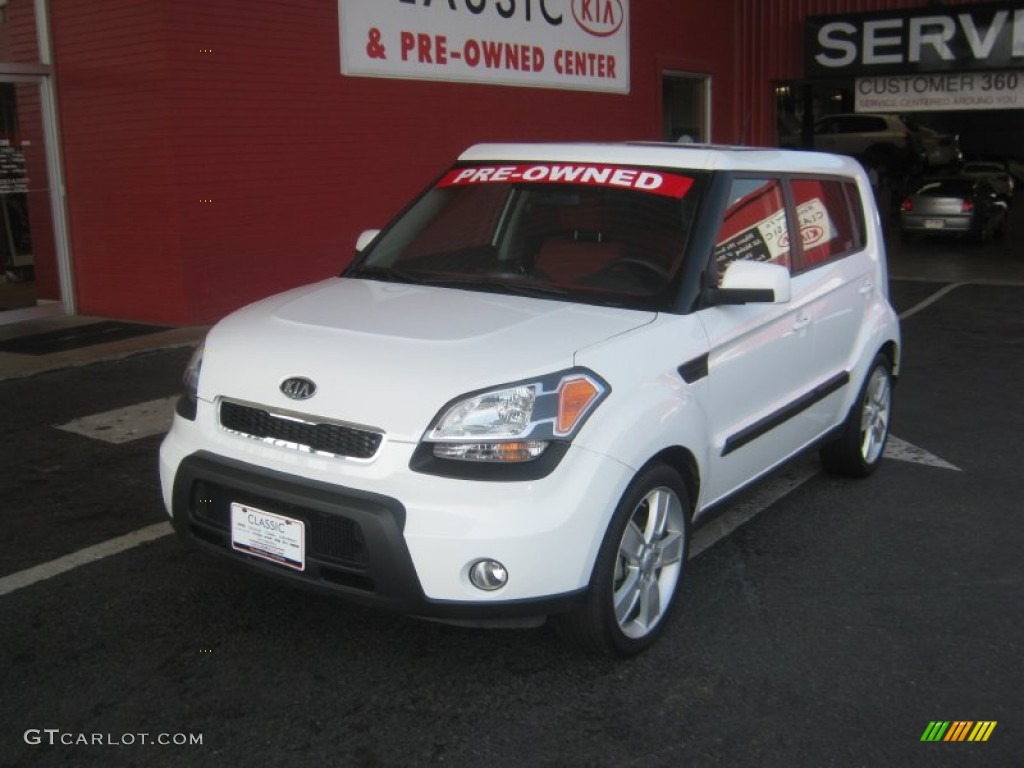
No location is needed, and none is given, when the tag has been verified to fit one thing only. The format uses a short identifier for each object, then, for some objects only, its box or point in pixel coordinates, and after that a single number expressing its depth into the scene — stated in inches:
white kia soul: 128.7
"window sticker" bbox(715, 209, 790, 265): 173.2
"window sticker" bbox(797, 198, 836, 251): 199.6
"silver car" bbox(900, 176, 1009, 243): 773.3
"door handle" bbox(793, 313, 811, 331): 186.4
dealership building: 392.2
